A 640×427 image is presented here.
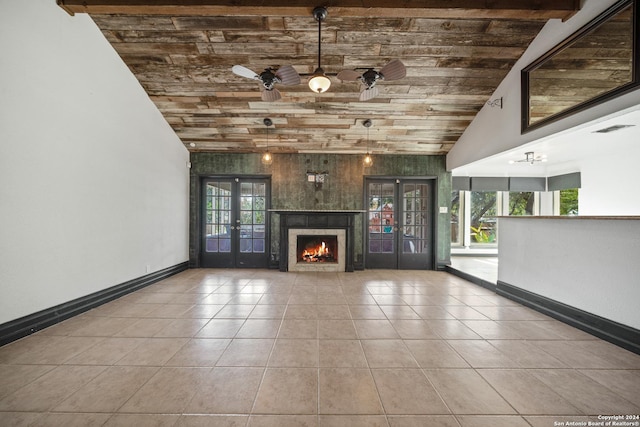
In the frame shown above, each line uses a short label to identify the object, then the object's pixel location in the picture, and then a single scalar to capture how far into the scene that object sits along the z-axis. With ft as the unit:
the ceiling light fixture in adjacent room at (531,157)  18.36
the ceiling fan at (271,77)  9.89
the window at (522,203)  26.25
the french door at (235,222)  20.93
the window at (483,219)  27.30
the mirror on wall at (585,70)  8.79
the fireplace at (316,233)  19.74
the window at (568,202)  23.21
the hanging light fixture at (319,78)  9.39
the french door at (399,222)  21.02
